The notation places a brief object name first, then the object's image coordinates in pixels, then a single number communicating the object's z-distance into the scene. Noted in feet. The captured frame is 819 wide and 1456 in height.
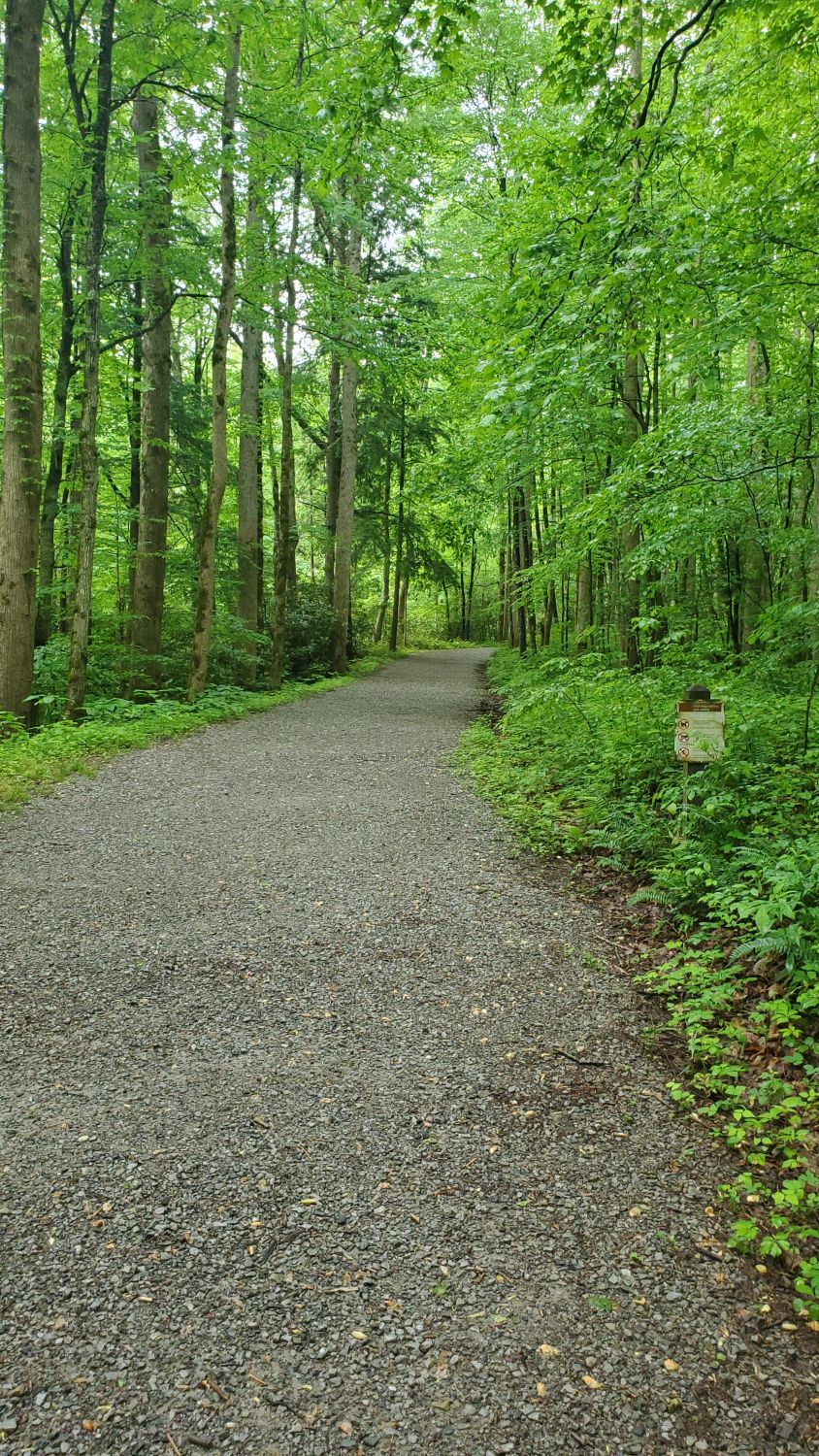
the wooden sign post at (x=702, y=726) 15.24
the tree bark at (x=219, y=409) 33.50
